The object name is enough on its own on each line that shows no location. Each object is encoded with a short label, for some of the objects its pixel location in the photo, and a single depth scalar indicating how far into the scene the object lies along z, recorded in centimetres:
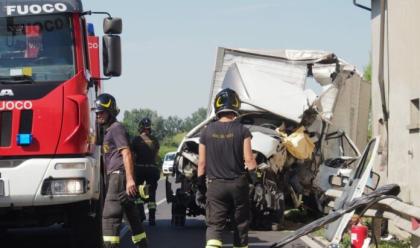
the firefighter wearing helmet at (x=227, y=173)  1297
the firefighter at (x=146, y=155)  2222
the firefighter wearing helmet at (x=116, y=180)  1397
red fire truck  1339
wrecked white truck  2149
